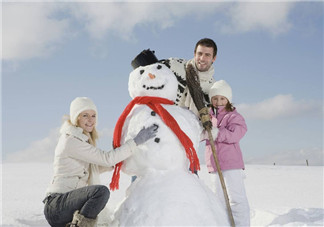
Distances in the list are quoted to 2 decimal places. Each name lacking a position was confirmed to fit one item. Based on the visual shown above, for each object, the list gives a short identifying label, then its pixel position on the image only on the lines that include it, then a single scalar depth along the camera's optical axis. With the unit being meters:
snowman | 2.63
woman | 2.70
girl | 3.40
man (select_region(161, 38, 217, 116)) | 3.62
